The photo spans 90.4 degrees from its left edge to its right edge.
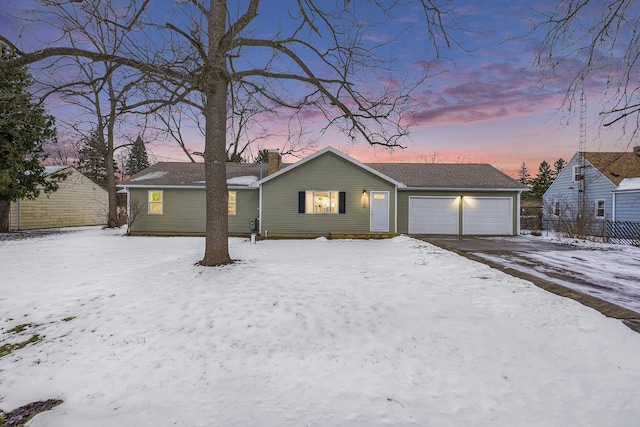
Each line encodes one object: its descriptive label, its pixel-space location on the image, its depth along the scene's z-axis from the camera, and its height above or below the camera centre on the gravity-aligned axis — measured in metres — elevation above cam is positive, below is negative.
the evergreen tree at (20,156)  14.87 +3.00
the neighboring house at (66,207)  20.16 +0.59
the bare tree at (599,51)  3.01 +1.64
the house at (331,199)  15.14 +0.75
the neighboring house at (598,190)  17.16 +1.35
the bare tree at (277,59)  6.22 +3.53
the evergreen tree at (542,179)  37.41 +4.07
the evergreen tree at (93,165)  39.16 +6.26
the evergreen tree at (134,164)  45.44 +7.64
